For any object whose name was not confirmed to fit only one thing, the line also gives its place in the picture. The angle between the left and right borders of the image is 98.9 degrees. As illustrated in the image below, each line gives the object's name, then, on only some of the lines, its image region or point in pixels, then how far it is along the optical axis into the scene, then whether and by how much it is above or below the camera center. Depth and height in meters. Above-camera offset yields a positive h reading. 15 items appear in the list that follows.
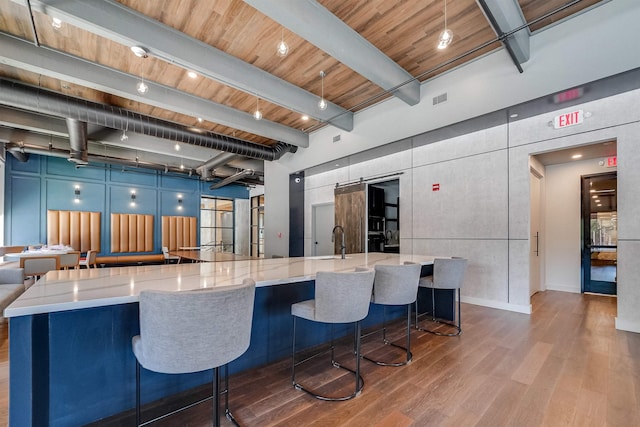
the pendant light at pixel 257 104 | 5.16 +2.17
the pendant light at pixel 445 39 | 2.46 +1.61
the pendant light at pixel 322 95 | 3.99 +2.23
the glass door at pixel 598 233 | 5.08 -0.37
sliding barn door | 6.42 +0.00
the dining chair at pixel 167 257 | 8.65 -1.29
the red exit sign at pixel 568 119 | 3.67 +1.30
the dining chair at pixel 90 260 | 6.58 -1.07
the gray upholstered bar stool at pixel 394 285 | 2.45 -0.64
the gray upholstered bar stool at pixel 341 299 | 1.96 -0.61
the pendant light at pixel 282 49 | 2.84 +1.73
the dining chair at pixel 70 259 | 5.50 -0.87
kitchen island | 1.28 -0.71
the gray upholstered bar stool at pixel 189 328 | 1.25 -0.53
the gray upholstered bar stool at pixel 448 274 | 3.19 -0.70
